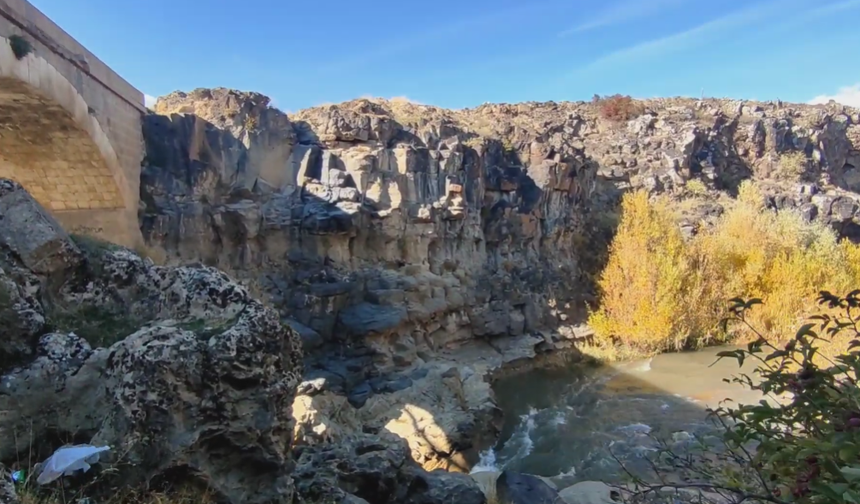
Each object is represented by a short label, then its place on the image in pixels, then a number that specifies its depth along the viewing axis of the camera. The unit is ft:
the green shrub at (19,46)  28.02
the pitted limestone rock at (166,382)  9.74
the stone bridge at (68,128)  29.32
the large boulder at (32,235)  11.53
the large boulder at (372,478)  14.14
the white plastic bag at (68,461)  8.74
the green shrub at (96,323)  11.60
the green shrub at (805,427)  5.67
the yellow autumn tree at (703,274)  59.57
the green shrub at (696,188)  84.89
